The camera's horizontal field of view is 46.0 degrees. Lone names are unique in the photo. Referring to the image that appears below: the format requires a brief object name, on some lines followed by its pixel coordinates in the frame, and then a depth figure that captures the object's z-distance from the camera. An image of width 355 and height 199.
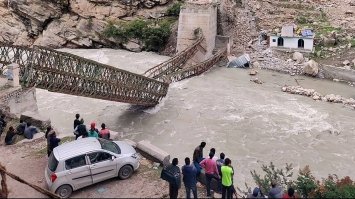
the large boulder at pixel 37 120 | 18.52
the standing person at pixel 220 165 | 12.69
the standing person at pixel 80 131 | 15.82
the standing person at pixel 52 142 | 14.46
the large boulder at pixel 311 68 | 32.12
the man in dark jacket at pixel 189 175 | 11.95
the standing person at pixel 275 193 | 10.88
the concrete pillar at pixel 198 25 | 35.69
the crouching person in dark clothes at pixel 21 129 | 17.48
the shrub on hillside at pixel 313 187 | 11.98
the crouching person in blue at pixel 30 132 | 17.14
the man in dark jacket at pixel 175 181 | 11.85
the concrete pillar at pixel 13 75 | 18.74
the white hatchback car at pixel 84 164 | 12.31
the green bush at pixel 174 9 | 40.22
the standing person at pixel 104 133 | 15.74
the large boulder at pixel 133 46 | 40.51
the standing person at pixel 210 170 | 12.57
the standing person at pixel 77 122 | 17.04
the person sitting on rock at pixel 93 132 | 15.21
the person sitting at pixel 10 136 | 16.73
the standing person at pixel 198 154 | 13.34
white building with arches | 34.59
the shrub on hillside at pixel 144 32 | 39.34
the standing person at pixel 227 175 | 11.91
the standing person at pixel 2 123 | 17.63
